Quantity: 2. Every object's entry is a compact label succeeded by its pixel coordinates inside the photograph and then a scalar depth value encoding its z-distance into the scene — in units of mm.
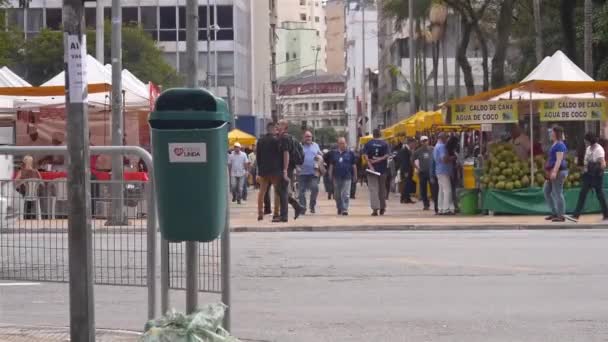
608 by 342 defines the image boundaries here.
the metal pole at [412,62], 44594
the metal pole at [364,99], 103162
